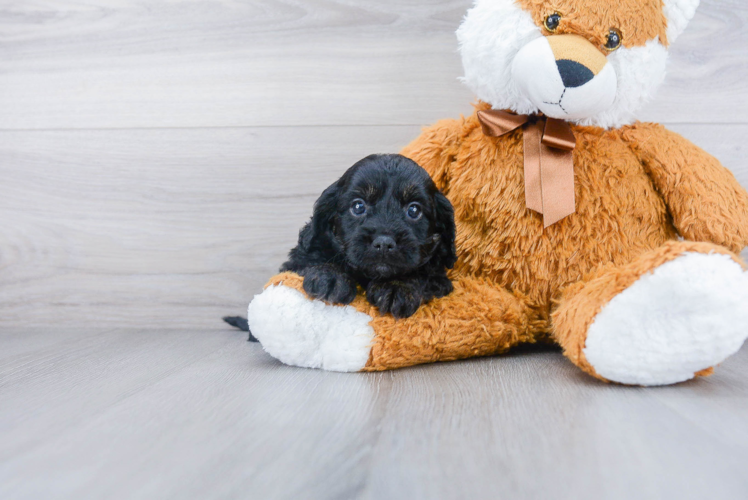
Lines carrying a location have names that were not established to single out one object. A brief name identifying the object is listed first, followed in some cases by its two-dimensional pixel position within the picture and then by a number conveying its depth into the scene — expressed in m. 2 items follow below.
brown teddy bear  0.86
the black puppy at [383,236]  0.87
